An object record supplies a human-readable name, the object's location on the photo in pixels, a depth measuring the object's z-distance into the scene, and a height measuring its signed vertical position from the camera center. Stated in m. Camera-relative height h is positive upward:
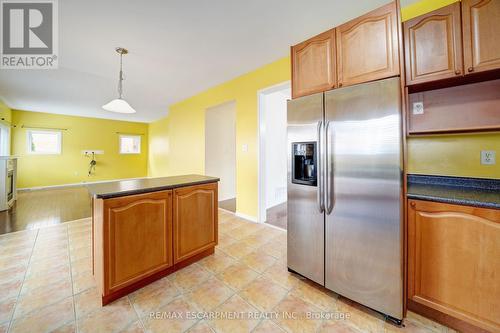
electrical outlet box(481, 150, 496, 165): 1.47 +0.07
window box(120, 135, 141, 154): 7.97 +1.14
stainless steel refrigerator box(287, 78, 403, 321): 1.27 -0.20
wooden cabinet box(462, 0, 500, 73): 1.22 +0.88
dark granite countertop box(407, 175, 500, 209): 1.18 -0.18
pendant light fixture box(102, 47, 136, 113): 2.38 +0.81
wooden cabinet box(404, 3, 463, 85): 1.32 +0.89
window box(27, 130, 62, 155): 6.12 +0.98
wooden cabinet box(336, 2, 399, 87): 1.32 +0.91
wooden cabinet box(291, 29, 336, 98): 1.61 +0.94
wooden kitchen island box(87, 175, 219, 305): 1.42 -0.52
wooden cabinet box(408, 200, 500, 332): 1.11 -0.63
